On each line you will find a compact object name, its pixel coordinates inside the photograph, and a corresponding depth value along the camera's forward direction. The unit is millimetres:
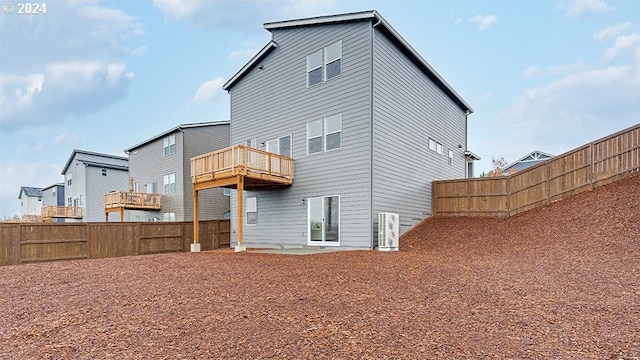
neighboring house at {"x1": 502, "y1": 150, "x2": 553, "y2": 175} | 30703
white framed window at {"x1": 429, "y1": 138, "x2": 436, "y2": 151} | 15594
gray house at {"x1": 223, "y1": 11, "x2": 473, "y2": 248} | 11594
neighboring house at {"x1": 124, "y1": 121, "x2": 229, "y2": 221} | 22234
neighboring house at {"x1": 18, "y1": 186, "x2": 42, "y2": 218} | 46066
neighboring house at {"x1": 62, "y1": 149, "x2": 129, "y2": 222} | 30453
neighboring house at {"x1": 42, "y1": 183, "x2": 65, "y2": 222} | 39656
